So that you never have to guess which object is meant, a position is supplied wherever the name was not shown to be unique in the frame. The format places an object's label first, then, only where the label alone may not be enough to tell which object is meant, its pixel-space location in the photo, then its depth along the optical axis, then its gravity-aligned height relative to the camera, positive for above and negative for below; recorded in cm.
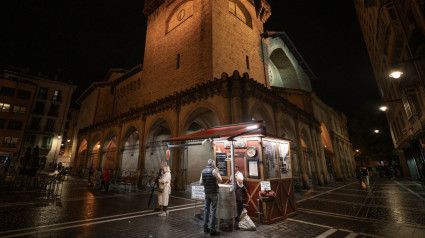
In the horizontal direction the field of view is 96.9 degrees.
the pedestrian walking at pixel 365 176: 1530 -58
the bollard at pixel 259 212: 580 -129
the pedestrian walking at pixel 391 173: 2534 -62
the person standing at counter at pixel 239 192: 578 -70
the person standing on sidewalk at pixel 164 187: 679 -66
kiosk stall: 595 +11
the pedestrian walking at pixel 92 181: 1471 -91
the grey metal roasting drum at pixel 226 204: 530 -97
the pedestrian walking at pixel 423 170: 1320 -10
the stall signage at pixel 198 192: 601 -73
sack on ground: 519 -148
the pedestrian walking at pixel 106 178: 1214 -55
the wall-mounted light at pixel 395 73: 700 +346
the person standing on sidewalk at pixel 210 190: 499 -56
